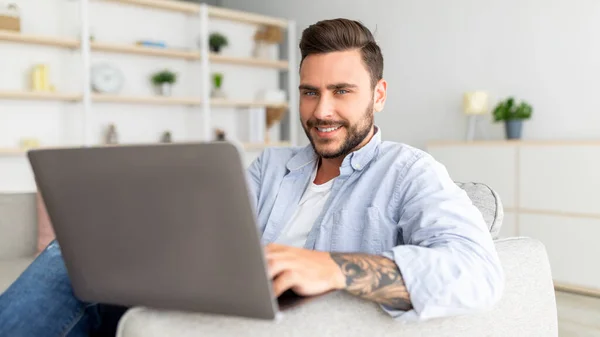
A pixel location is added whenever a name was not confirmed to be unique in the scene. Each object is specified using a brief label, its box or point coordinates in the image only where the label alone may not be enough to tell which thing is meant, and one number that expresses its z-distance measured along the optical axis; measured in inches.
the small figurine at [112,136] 214.4
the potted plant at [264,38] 255.9
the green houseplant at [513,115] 181.9
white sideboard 158.6
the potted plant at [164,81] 226.1
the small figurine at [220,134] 241.4
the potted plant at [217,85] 239.6
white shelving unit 199.5
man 42.9
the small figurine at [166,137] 231.1
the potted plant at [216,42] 237.6
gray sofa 40.7
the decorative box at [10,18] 190.7
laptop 33.8
